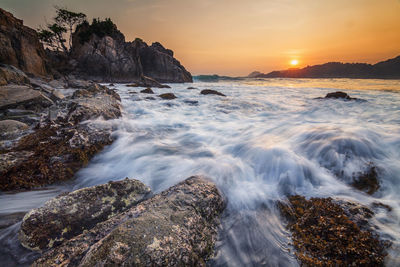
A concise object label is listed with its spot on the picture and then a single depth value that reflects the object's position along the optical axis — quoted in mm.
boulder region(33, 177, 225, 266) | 1114
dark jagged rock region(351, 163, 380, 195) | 2377
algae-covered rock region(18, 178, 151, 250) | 1515
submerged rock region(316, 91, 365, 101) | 9634
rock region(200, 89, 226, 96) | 13238
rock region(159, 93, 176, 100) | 11082
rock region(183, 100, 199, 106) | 9601
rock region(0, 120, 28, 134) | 3530
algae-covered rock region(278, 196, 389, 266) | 1457
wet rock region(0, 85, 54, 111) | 5258
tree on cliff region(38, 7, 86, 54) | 30581
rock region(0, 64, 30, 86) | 7742
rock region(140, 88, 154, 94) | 13206
